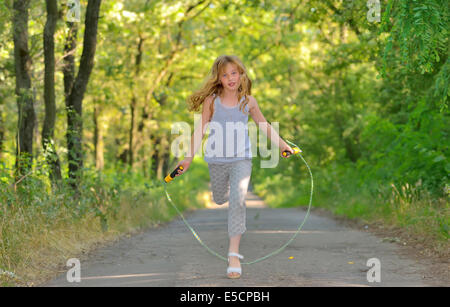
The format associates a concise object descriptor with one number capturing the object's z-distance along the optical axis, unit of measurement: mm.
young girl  6562
